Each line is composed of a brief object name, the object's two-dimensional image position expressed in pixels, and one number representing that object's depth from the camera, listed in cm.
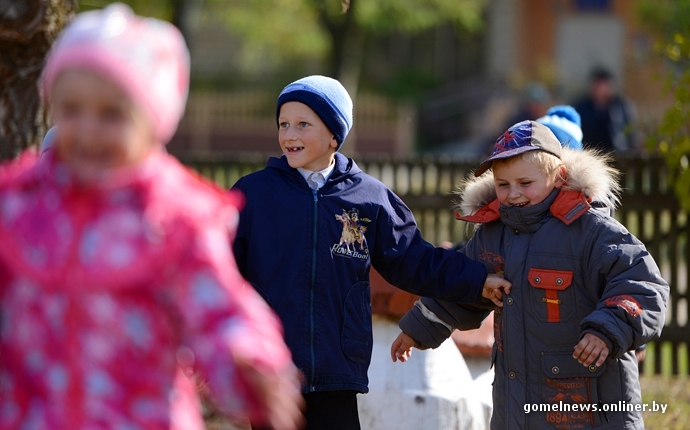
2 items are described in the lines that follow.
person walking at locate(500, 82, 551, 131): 2526
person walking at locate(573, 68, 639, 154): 2134
